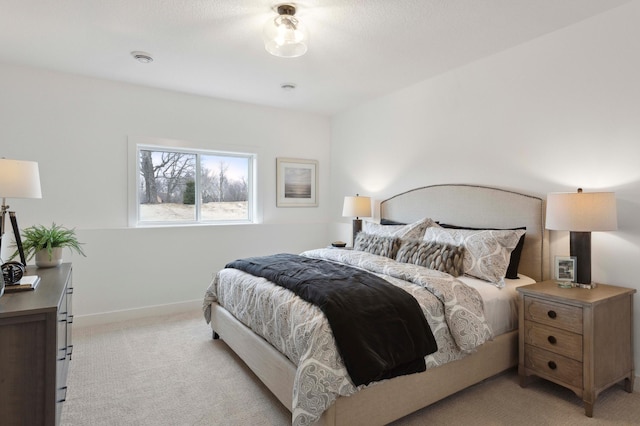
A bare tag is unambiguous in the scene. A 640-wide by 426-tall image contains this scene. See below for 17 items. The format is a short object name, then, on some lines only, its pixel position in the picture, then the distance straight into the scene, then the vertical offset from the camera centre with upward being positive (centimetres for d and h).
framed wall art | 484 +42
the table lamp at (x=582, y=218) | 221 -3
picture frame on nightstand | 239 -39
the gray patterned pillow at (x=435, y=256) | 265 -34
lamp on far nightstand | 423 +5
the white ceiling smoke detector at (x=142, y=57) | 305 +136
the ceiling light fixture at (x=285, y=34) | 239 +121
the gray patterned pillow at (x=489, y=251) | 259 -29
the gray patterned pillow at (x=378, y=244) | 316 -30
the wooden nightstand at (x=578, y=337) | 207 -77
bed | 185 -88
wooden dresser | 142 -62
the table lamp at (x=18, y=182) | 206 +17
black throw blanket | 174 -59
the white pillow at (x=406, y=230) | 332 -17
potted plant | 239 -23
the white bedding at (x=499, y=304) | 239 -63
